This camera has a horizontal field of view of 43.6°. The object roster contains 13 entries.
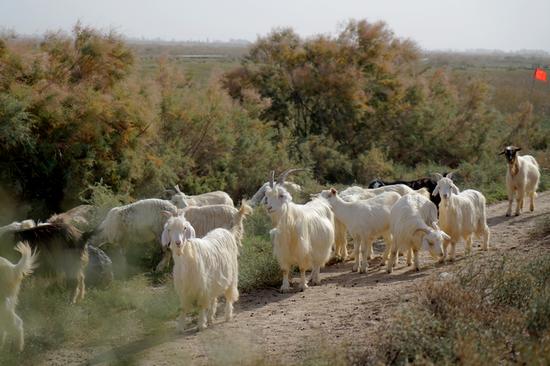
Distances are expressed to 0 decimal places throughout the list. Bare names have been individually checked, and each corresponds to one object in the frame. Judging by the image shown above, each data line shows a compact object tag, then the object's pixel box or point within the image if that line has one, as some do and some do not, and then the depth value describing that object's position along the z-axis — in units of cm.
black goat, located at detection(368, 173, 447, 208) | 1255
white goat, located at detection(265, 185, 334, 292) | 982
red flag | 2325
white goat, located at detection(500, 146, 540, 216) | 1438
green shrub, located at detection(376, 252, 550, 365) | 552
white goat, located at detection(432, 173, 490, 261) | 1068
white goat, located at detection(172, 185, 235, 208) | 1223
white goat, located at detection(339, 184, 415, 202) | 1210
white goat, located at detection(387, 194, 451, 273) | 1002
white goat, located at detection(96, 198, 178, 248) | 1134
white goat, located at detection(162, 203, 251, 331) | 791
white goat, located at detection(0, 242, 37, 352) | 751
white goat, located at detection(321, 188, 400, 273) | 1082
